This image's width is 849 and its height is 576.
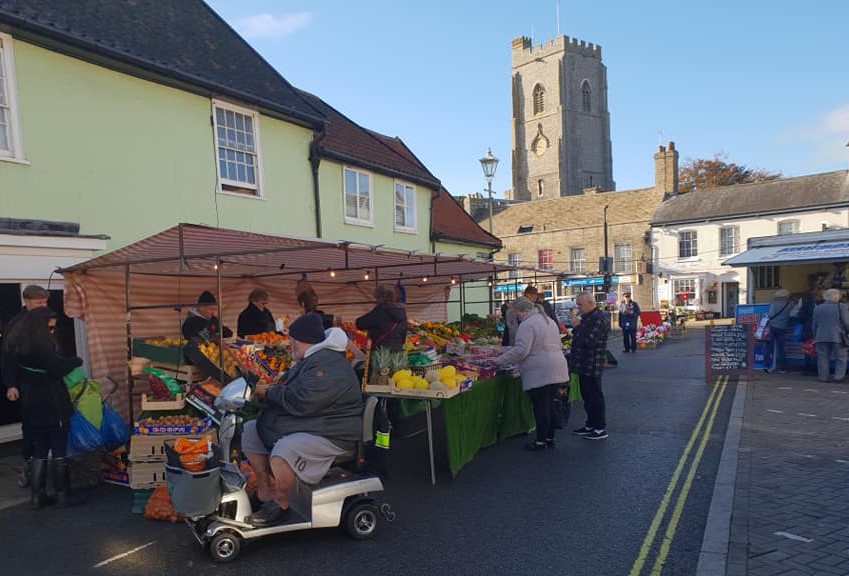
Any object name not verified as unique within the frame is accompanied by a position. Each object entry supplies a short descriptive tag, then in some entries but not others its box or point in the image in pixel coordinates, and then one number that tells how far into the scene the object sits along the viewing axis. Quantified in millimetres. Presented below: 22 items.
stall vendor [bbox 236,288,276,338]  8602
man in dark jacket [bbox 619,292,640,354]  17969
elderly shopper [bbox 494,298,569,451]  7016
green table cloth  6168
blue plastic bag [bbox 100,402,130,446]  6199
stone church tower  68750
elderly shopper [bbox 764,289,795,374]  12336
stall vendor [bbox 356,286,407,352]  7188
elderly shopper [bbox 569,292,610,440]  7414
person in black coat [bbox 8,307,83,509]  5409
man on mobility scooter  4395
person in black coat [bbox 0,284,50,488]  5477
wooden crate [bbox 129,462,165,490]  5773
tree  48344
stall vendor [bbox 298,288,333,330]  7266
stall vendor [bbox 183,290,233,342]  6965
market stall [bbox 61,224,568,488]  6180
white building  31266
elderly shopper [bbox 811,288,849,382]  11016
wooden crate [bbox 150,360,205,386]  6664
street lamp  17147
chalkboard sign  11578
